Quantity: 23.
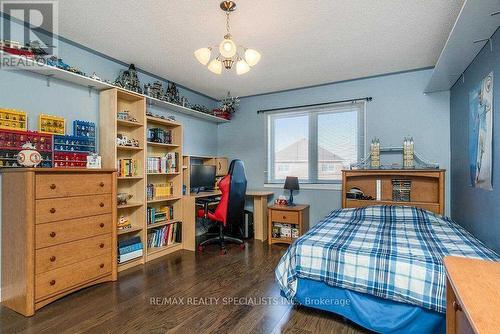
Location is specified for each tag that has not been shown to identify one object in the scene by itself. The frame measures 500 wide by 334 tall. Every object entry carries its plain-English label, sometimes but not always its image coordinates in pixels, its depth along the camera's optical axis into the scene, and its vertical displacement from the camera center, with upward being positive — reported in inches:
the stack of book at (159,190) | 129.6 -12.8
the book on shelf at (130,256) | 110.2 -40.7
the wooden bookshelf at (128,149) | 110.3 +8.6
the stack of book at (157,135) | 133.0 +17.3
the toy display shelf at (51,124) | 93.3 +16.6
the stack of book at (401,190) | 133.3 -12.4
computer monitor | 155.2 -6.7
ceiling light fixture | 77.5 +37.0
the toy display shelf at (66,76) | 85.1 +35.7
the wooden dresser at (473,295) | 30.4 -18.3
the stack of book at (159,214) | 128.0 -25.5
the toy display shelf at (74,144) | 96.4 +9.4
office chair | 130.6 -19.6
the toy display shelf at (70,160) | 95.7 +3.0
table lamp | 155.0 -10.0
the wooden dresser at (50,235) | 77.1 -23.1
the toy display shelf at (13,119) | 83.5 +16.5
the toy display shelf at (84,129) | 103.7 +16.5
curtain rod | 145.0 +40.4
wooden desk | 138.2 -28.9
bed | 60.7 -28.9
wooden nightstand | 145.3 -31.4
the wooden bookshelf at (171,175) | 135.8 -4.4
